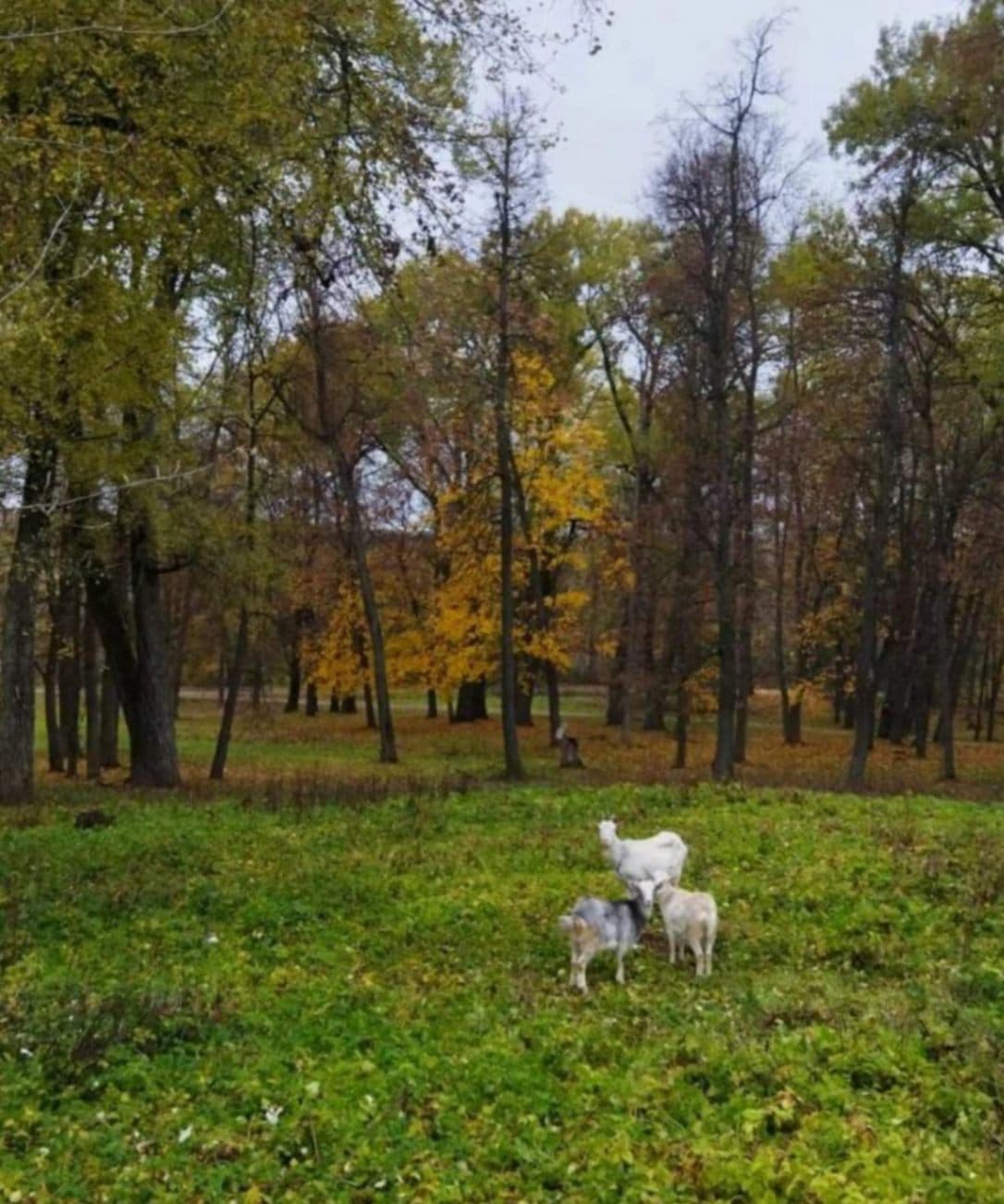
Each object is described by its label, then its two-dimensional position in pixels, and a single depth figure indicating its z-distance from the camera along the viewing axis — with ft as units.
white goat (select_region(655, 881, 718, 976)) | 25.45
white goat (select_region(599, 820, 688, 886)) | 30.45
